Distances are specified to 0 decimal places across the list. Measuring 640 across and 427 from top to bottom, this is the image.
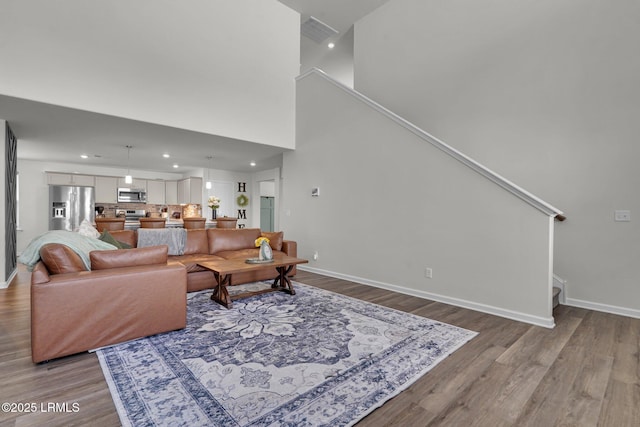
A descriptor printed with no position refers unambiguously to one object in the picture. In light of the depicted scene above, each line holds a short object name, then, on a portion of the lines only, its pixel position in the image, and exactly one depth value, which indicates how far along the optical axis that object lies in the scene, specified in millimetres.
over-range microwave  8281
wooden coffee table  3463
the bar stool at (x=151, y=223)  5672
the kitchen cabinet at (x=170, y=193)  9297
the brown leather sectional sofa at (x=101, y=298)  2154
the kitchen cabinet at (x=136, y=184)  8344
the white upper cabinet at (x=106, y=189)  7966
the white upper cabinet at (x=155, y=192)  8883
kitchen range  8485
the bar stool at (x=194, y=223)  6375
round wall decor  9821
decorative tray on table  3804
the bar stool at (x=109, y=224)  5270
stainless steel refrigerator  7211
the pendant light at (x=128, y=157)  6078
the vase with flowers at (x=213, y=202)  7266
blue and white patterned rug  1685
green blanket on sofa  2430
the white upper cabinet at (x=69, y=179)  7398
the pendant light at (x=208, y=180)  7228
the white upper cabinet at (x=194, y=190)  8891
